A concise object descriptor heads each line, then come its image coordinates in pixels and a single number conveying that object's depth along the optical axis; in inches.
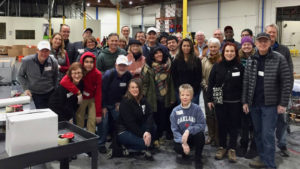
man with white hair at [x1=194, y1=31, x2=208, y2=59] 183.1
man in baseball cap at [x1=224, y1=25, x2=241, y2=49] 185.6
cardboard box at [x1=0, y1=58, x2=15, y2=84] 186.4
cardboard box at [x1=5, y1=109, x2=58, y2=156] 70.0
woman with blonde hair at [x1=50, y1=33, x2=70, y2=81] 157.3
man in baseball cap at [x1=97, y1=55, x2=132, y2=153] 142.6
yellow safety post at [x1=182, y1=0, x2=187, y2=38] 325.4
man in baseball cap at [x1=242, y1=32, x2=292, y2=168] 117.3
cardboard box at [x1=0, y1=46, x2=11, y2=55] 643.5
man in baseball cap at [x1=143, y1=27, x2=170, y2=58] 171.3
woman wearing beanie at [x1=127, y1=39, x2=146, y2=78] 152.7
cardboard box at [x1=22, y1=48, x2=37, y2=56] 600.0
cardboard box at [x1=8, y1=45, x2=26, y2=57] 623.0
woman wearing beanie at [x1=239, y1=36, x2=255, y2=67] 142.9
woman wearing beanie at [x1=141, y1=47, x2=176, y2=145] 151.7
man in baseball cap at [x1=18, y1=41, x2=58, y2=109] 135.0
